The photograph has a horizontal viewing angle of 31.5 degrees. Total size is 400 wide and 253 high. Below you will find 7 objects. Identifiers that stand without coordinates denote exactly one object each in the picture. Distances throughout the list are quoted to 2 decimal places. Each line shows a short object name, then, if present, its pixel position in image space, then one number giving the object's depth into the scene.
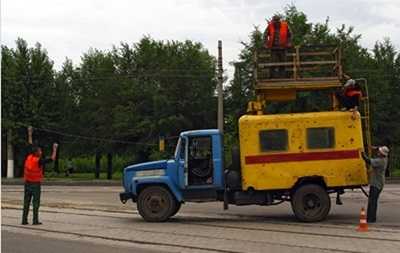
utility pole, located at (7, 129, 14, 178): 53.22
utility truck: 16.77
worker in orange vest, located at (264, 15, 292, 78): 17.47
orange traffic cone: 14.47
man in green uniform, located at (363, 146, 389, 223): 16.33
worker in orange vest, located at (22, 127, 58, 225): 16.27
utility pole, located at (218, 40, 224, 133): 28.34
